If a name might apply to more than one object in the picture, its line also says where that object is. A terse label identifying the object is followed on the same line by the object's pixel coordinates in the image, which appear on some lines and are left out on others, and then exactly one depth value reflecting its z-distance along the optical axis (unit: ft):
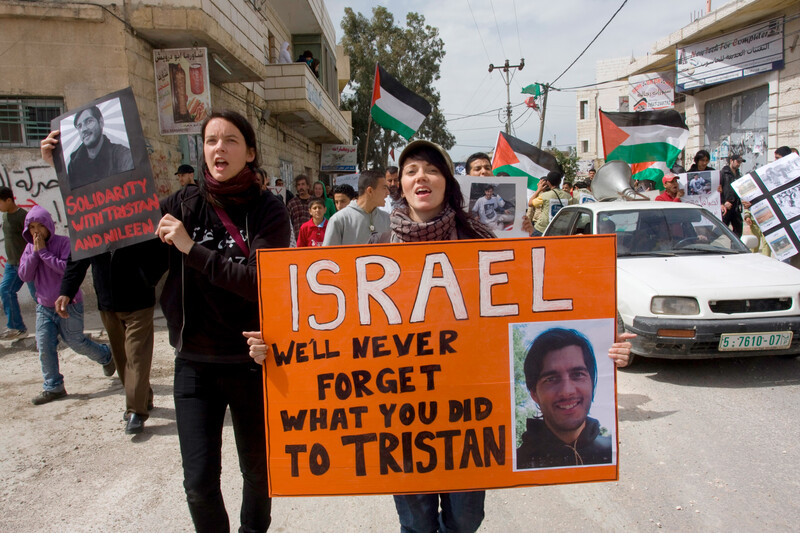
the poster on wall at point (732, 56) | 41.70
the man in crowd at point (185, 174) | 21.99
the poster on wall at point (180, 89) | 28.73
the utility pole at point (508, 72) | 110.01
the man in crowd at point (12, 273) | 21.52
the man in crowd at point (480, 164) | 18.16
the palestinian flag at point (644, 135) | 30.40
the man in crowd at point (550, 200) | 27.22
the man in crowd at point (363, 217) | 14.52
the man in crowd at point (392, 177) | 20.95
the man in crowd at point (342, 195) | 20.62
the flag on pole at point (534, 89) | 93.61
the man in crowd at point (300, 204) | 28.12
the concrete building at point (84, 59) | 26.30
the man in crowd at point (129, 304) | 13.21
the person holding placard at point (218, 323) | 7.03
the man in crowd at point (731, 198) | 29.51
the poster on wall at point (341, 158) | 77.97
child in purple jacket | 15.65
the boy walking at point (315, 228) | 21.42
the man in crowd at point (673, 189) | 28.66
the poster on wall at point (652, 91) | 58.95
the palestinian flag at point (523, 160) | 28.04
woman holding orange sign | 6.89
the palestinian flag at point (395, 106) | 26.71
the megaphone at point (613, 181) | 27.89
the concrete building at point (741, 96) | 40.40
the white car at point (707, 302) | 15.21
